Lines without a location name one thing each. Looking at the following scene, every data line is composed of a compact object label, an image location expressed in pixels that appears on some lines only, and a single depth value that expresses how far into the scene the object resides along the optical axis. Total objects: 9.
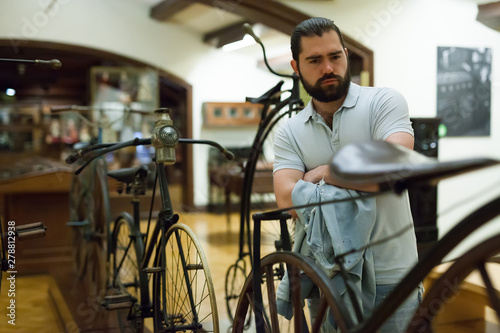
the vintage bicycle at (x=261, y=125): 3.15
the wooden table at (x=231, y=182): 6.88
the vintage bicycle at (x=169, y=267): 2.20
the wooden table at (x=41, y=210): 5.05
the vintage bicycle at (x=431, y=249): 0.99
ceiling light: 9.05
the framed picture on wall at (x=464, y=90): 3.95
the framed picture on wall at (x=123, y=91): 9.11
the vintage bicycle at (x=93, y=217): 3.75
